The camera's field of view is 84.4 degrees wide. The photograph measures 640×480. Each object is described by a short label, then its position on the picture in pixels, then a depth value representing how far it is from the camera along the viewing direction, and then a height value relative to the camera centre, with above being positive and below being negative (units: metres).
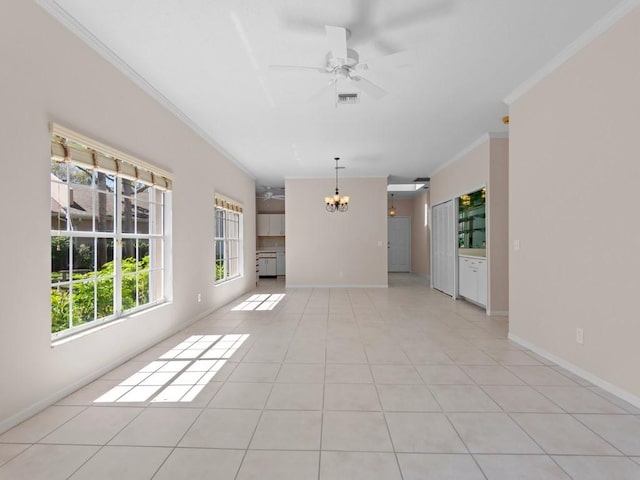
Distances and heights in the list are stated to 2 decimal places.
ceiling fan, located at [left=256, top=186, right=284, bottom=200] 10.98 +1.52
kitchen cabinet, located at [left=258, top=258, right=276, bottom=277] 11.39 -0.84
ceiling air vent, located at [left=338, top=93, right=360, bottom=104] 3.81 +1.56
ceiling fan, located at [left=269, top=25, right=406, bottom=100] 2.68 +1.50
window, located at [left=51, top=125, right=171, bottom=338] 2.68 +0.07
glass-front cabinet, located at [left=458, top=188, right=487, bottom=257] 5.88 +0.28
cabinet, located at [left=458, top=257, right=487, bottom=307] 5.77 -0.70
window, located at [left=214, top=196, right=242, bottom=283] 6.41 +0.02
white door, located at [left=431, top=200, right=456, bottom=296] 7.30 -0.17
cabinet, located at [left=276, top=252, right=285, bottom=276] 11.61 -0.70
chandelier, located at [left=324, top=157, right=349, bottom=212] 7.88 +0.89
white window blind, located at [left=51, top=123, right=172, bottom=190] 2.56 +0.73
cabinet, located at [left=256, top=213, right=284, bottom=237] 11.61 +0.55
